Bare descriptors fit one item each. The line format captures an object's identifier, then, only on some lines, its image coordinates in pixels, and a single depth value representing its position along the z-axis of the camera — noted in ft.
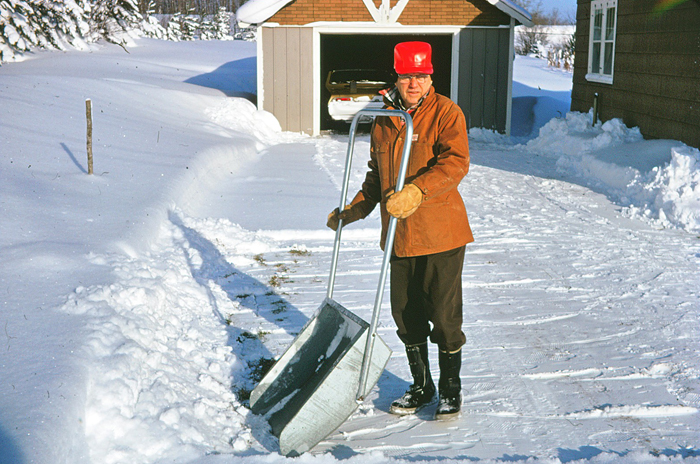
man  10.68
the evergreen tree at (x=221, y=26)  167.32
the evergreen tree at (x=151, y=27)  94.27
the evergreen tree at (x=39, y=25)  56.90
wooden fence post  24.16
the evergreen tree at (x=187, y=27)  136.77
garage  50.24
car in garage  52.42
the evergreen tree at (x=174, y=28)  122.62
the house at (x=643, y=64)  30.91
